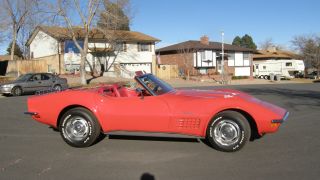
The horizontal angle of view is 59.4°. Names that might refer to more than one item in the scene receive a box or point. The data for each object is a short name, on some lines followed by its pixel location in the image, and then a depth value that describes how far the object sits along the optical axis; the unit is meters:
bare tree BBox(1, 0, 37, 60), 34.45
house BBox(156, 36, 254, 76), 41.18
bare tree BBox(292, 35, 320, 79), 51.60
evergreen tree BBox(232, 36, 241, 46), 80.32
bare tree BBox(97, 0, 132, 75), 25.70
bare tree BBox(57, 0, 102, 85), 25.12
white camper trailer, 42.11
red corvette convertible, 4.54
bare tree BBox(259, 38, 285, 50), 90.21
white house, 33.22
